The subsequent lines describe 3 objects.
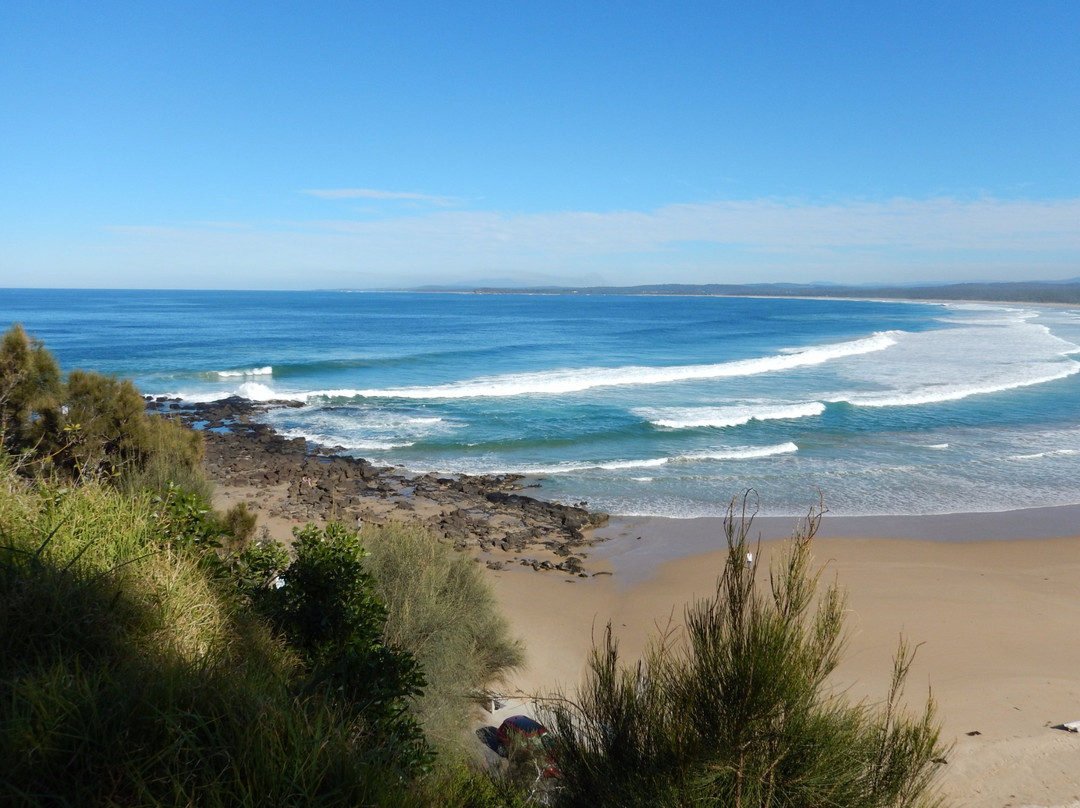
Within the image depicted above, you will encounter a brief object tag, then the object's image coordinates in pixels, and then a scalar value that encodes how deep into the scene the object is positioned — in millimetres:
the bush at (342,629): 4969
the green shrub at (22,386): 10430
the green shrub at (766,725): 3395
